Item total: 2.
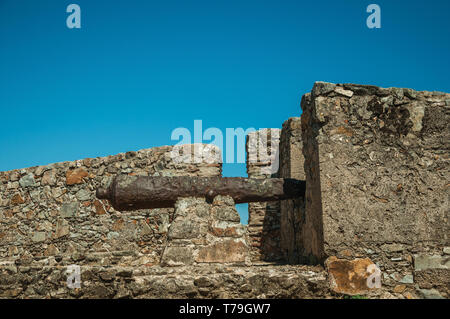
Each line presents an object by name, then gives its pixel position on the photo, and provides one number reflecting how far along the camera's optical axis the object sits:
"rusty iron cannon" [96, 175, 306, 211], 3.45
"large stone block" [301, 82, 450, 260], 2.99
